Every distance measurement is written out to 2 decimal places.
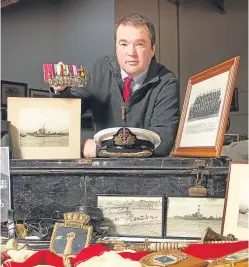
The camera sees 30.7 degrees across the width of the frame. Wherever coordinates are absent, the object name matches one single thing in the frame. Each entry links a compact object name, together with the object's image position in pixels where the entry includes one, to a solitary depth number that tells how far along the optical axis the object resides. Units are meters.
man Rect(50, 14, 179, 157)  1.33
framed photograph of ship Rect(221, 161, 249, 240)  0.96
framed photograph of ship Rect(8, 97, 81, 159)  1.25
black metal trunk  1.07
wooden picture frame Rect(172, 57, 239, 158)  1.09
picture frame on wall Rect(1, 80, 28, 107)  2.93
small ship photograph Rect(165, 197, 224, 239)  1.05
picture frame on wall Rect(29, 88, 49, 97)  2.77
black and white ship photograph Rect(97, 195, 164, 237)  1.07
